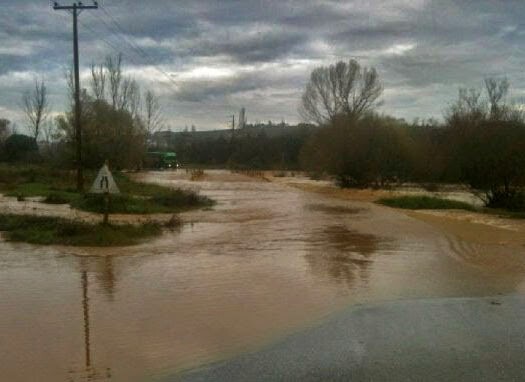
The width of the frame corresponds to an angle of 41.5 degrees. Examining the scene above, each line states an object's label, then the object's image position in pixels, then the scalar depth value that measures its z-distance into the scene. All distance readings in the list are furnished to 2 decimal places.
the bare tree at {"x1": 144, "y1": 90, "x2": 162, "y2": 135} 90.62
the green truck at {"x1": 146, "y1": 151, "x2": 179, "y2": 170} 97.50
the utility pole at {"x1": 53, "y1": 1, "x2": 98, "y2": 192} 35.12
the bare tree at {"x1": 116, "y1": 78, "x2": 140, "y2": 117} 69.57
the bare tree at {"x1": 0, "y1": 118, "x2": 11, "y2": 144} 88.69
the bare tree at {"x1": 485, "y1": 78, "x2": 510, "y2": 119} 39.47
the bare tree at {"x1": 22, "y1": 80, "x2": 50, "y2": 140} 85.00
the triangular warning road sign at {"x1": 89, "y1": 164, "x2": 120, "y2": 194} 17.80
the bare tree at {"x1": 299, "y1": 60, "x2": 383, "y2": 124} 79.75
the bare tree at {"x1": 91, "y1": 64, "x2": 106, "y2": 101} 66.31
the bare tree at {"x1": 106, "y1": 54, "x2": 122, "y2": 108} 71.19
